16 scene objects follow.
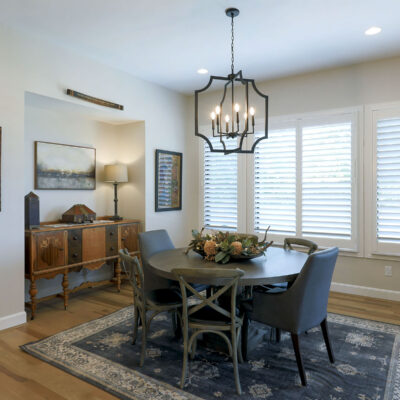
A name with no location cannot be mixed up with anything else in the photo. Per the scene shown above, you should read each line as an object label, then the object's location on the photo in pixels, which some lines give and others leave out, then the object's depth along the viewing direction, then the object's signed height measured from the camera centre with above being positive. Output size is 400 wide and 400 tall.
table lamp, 4.59 +0.33
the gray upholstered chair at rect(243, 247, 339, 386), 2.26 -0.73
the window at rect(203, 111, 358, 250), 4.25 +0.19
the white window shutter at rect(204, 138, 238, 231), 5.09 +0.12
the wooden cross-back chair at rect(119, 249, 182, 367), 2.54 -0.82
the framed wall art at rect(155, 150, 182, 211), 4.92 +0.26
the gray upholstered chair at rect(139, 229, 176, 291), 3.25 -0.56
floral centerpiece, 2.65 -0.41
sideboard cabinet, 3.46 -0.58
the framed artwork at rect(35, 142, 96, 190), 4.07 +0.40
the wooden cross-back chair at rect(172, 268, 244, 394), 2.14 -0.78
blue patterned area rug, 2.20 -1.27
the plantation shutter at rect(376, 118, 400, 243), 3.93 +0.20
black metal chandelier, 2.58 +0.70
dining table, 2.29 -0.53
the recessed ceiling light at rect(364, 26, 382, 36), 3.25 +1.64
